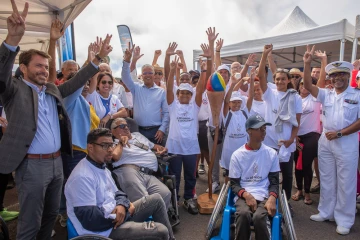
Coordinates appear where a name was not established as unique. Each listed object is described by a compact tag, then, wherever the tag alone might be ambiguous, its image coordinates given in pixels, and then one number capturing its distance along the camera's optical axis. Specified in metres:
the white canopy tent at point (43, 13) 6.12
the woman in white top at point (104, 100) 3.59
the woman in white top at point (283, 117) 3.61
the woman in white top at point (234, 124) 3.89
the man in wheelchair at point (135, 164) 3.07
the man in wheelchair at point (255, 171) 2.72
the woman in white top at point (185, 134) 3.75
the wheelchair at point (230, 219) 2.47
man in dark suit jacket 1.98
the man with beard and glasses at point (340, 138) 3.27
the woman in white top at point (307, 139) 4.00
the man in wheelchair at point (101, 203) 2.12
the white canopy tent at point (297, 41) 6.88
